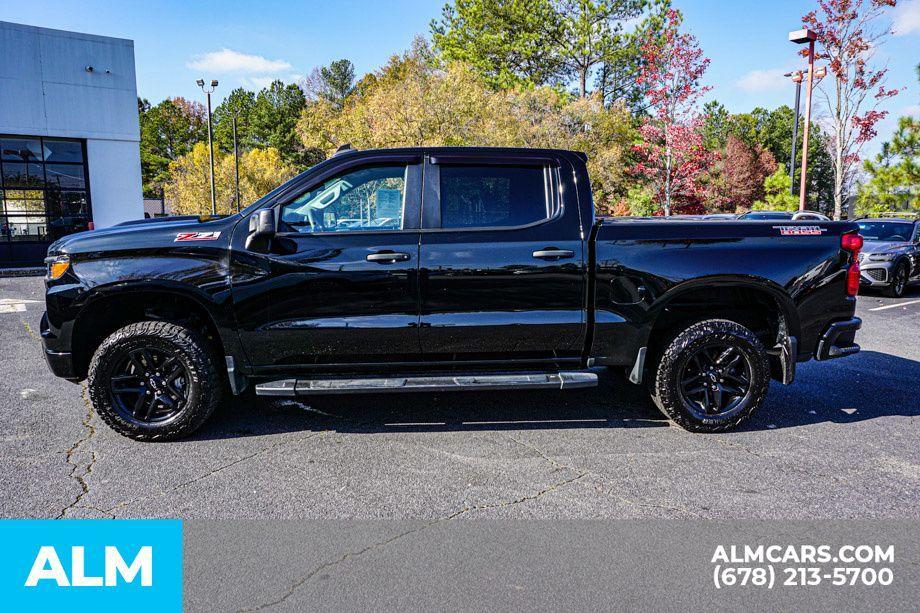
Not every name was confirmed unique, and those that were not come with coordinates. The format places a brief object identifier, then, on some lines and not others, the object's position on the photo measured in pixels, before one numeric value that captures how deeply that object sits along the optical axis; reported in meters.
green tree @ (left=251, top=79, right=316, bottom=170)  65.88
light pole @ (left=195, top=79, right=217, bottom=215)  31.64
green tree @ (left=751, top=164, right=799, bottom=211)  25.53
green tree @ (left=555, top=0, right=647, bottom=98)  35.28
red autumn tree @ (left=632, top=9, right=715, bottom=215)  25.59
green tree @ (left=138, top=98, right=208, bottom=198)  70.94
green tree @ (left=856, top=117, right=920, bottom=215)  20.64
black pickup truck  4.45
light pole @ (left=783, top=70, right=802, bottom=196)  25.47
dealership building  19.89
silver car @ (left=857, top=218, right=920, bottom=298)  12.74
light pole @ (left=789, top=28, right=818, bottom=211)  20.09
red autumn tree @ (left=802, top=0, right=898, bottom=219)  23.30
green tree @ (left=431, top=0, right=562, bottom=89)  36.78
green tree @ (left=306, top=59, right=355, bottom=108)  64.62
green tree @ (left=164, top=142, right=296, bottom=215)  39.34
